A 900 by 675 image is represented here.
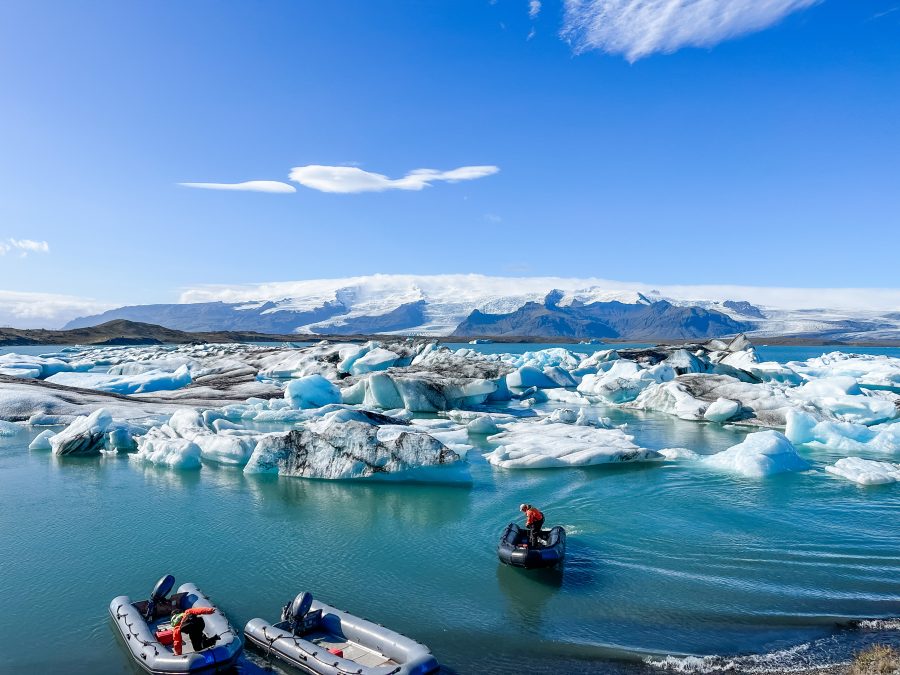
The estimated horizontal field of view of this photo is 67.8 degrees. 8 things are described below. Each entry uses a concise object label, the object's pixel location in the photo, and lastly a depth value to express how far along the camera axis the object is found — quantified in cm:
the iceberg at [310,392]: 2397
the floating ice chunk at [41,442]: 1692
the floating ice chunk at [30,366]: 3306
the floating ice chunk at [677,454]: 1557
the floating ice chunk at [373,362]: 3303
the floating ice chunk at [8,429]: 1917
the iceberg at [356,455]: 1295
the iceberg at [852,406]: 2098
